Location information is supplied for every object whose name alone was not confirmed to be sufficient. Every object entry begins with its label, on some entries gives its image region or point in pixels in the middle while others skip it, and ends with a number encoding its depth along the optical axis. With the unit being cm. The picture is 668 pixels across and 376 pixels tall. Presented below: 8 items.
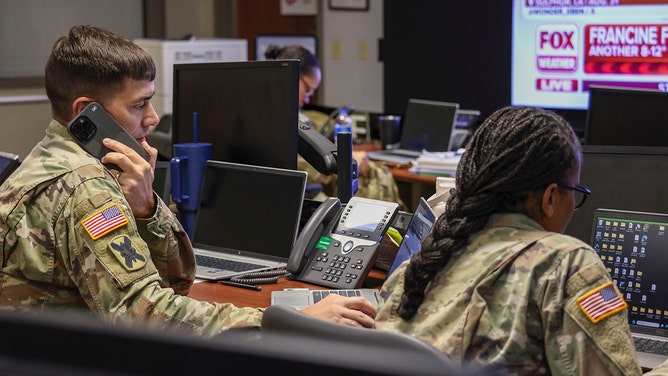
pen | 224
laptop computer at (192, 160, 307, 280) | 242
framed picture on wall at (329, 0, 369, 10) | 696
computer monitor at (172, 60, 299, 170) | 253
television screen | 527
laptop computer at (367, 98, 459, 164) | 475
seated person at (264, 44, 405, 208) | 431
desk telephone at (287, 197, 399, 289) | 222
